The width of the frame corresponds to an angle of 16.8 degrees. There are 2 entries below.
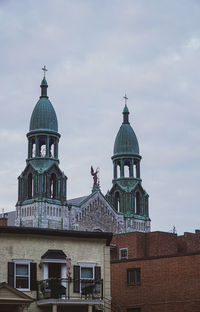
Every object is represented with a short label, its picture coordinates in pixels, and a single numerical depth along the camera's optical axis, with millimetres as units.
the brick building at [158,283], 43312
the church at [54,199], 82500
